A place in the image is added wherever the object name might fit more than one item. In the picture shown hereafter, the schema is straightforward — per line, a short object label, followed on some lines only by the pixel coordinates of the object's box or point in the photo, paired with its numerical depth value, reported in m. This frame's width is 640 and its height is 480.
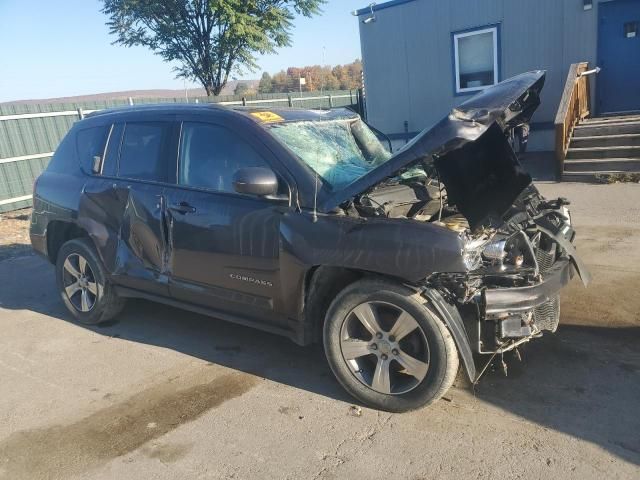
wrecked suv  3.09
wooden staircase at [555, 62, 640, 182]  9.67
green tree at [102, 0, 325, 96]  27.12
